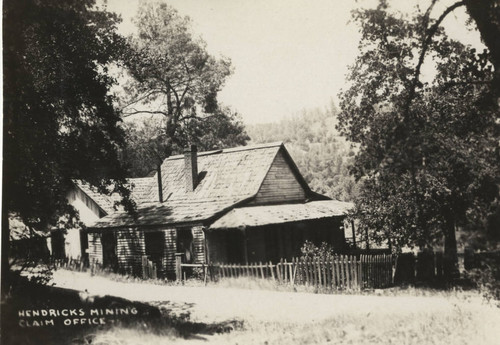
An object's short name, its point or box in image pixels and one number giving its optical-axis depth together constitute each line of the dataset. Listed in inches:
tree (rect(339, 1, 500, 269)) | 316.2
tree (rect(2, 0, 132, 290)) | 303.7
